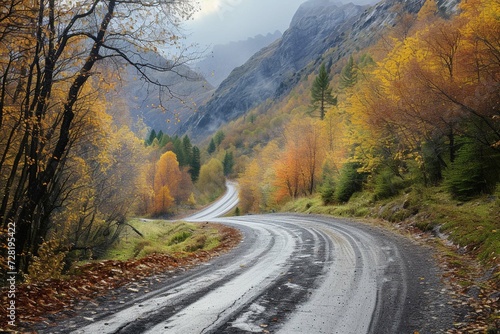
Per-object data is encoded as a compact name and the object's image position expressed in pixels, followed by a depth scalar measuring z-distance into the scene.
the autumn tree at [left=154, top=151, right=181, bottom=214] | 62.66
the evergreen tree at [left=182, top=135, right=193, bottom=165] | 91.94
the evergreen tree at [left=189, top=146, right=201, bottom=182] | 91.69
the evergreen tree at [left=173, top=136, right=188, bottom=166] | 90.50
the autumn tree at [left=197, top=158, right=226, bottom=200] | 87.25
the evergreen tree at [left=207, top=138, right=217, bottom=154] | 129.50
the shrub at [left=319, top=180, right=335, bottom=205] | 28.24
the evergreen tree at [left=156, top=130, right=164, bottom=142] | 105.57
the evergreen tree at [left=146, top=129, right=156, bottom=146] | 97.71
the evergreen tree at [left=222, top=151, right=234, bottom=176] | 108.50
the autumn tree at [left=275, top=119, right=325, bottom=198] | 36.28
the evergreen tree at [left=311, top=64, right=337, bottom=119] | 48.91
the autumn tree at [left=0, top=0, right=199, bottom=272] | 7.51
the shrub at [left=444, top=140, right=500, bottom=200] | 13.17
